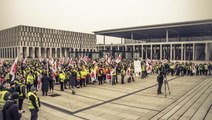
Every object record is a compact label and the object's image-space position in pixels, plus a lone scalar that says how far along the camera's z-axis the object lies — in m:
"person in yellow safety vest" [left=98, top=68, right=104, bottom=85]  21.22
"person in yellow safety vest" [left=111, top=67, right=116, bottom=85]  20.92
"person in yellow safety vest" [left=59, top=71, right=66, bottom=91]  17.37
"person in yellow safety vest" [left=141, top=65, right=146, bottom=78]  26.56
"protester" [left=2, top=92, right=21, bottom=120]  5.87
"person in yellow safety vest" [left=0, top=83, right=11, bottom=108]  7.81
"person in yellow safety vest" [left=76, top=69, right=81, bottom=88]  19.12
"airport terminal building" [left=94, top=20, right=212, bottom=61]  56.56
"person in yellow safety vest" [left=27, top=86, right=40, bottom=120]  7.90
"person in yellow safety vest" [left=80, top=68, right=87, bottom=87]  19.47
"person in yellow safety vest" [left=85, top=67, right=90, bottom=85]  20.71
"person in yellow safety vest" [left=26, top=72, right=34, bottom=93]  15.73
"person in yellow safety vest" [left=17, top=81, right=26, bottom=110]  10.76
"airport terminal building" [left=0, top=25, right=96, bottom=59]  93.50
